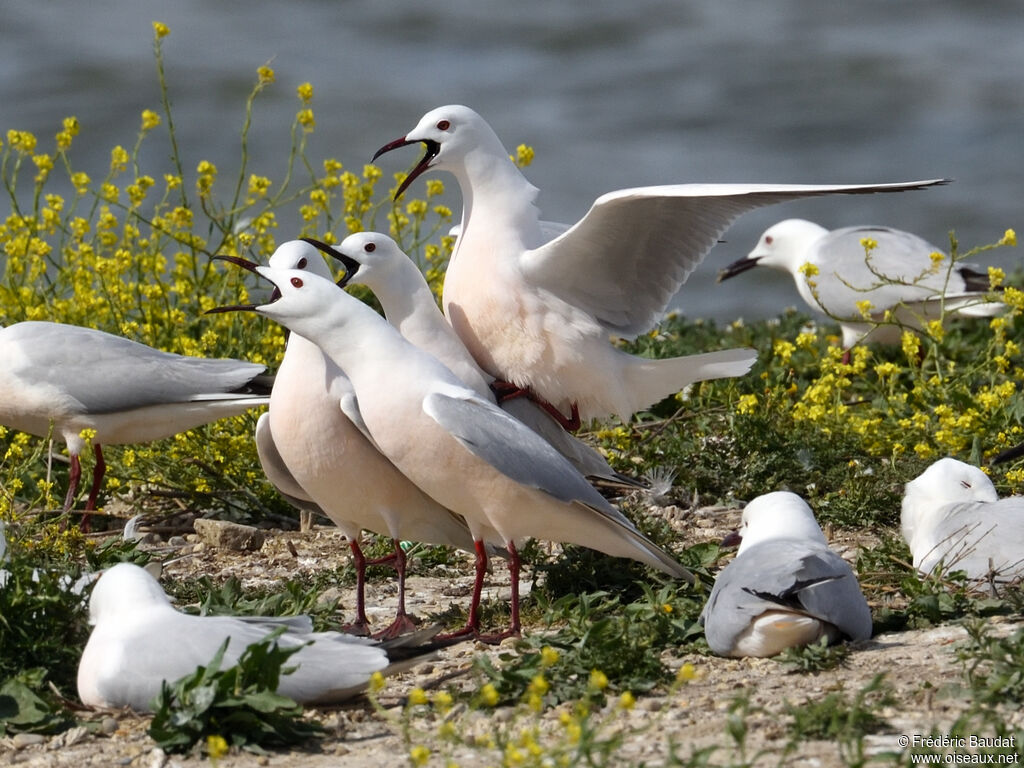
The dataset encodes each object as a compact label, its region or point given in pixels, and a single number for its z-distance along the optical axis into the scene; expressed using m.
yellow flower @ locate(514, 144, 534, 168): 15.34
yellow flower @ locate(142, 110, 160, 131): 15.92
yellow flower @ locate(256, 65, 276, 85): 15.62
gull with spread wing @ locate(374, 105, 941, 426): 11.98
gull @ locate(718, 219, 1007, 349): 18.20
